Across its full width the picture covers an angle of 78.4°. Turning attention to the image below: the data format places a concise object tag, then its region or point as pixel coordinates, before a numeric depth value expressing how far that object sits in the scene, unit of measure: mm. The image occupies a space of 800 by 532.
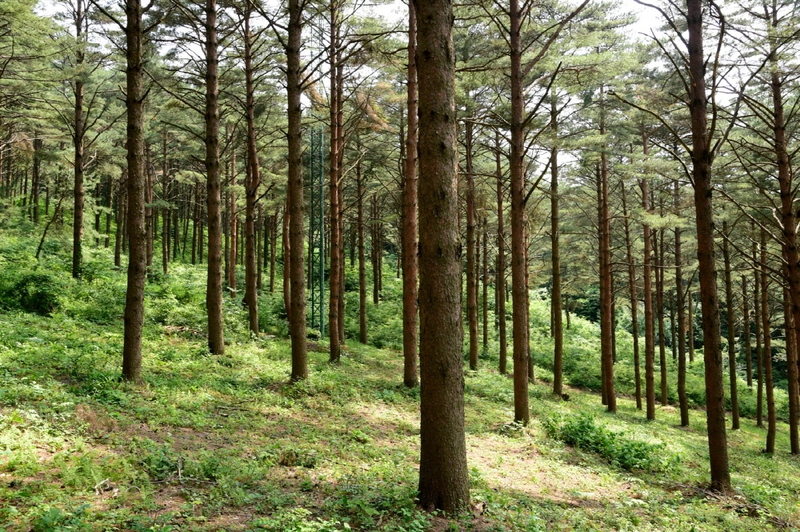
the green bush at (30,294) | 12156
